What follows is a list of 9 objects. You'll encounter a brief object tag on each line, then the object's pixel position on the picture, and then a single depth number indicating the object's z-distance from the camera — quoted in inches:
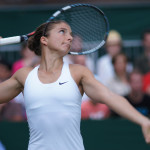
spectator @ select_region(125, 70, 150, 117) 539.5
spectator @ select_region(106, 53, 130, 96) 579.2
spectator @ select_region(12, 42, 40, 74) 612.1
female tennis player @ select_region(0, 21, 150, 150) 315.9
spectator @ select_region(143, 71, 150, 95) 582.5
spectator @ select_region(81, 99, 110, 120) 546.6
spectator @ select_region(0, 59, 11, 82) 608.7
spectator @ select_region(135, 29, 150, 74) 602.5
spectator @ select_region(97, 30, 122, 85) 612.4
